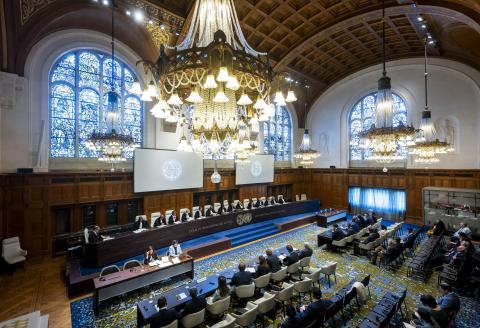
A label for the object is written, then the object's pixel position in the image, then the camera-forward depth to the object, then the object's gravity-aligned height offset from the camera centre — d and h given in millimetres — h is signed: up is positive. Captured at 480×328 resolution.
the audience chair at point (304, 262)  6625 -2789
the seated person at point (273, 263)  6090 -2573
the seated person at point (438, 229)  9599 -2689
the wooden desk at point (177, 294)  4430 -2765
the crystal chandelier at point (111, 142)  7145 +779
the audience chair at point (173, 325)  3909 -2702
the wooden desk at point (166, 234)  7361 -2696
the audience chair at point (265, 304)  4594 -2782
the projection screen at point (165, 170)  10203 -161
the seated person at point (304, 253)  6875 -2623
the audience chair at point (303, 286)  5379 -2859
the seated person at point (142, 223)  9499 -2366
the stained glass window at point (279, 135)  16688 +2278
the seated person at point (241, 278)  5230 -2566
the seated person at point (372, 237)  8455 -2699
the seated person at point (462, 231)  8353 -2602
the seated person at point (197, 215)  10941 -2303
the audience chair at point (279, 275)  5855 -2792
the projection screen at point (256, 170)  14156 -282
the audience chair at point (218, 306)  4613 -2826
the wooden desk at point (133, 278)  5465 -2935
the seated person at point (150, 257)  6662 -2634
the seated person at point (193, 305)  4289 -2617
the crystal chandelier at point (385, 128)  6305 +1039
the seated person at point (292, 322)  3896 -2677
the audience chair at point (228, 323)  3873 -2695
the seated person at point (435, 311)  3918 -2541
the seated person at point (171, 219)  9891 -2253
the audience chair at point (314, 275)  5907 -2847
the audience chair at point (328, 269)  6391 -2886
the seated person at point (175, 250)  7196 -2643
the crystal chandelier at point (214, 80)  3023 +1319
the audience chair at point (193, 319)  4229 -2831
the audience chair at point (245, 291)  5086 -2768
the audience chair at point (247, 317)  4156 -2760
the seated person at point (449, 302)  4387 -2679
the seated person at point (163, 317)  3953 -2612
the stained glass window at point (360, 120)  15456 +3097
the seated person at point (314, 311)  4102 -2660
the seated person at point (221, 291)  4871 -2641
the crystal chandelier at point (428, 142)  8516 +857
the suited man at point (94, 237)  7570 -2302
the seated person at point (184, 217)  10338 -2283
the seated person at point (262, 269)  5777 -2584
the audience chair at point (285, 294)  4992 -2812
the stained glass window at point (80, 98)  9109 +2916
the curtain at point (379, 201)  14164 -2363
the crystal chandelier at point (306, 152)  12445 +733
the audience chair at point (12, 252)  7219 -2702
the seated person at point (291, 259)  6395 -2594
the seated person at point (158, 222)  9477 -2273
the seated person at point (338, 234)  9031 -2701
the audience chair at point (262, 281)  5547 -2794
